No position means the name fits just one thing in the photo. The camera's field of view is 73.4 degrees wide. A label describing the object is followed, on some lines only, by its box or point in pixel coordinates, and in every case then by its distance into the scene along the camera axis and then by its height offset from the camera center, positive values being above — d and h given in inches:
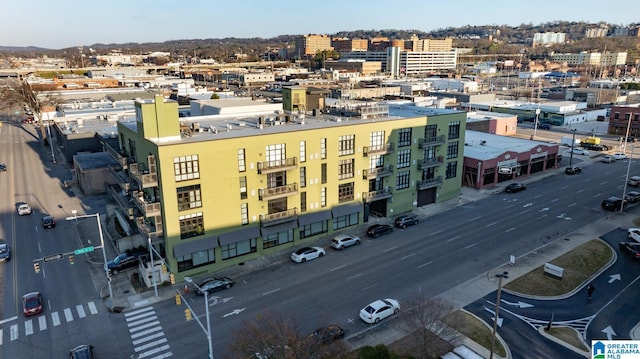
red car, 1414.9 -776.9
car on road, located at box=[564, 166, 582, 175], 3090.6 -762.8
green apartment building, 1641.2 -483.3
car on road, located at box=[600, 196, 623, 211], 2337.6 -753.4
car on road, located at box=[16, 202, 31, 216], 2324.1 -768.4
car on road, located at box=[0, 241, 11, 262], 1796.3 -774.8
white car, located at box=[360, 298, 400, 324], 1352.1 -768.7
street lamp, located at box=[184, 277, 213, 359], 1139.9 -735.5
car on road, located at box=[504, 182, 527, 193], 2682.1 -766.5
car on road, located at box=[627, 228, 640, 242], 1915.6 -753.5
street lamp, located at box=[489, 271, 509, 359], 1648.6 -795.9
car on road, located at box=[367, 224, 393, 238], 2041.8 -779.2
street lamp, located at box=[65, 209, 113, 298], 1516.2 -755.6
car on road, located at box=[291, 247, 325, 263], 1793.7 -783.0
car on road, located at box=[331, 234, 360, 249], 1915.6 -779.2
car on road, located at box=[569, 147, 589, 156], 3656.5 -753.8
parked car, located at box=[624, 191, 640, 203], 2449.6 -758.7
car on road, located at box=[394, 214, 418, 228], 2145.7 -775.5
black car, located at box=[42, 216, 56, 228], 2144.1 -769.4
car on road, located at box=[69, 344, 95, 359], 1179.9 -773.3
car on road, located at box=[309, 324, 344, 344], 1180.7 -752.5
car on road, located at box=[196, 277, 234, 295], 1557.6 -784.9
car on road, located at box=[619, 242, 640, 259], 1787.6 -769.6
